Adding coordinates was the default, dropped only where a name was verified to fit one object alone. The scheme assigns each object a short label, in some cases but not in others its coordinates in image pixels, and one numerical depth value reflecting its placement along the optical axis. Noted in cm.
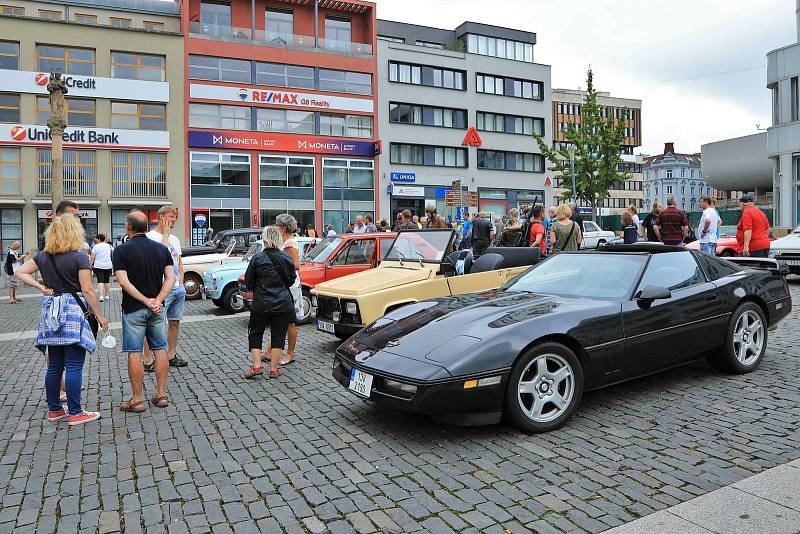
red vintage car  1052
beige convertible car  760
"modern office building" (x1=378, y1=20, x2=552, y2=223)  4475
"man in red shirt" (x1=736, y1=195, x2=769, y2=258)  1172
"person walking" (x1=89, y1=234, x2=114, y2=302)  1545
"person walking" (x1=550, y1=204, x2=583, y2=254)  1003
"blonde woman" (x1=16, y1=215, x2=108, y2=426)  509
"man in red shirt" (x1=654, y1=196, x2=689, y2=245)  1264
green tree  3753
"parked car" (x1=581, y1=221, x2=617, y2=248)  2613
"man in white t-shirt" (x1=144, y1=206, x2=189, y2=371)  713
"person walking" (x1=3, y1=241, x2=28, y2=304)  1653
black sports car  447
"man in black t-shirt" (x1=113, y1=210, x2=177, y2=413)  552
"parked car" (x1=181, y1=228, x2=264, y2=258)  1667
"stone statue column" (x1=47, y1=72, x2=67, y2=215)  2089
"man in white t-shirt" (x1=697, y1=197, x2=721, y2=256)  1251
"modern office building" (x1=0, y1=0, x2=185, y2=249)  3431
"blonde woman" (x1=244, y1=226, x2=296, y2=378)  679
